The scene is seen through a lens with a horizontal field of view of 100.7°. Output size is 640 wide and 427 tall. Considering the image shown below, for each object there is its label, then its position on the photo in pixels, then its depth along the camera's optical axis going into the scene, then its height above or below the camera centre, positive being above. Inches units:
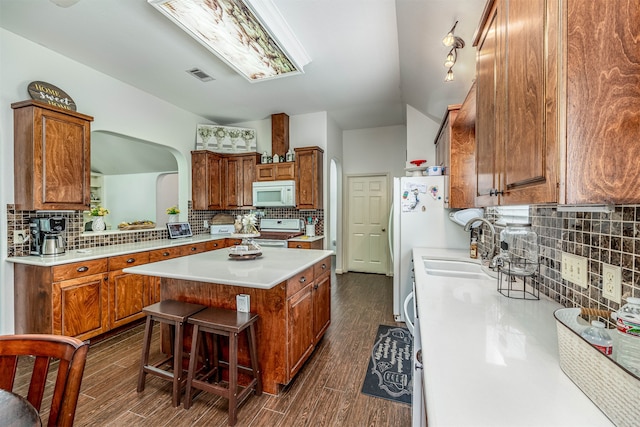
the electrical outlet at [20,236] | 98.8 -9.9
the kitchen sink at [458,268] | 73.8 -18.6
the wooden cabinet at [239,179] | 186.9 +22.3
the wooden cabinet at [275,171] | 176.4 +26.2
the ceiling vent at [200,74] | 126.3 +66.7
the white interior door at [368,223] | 212.2 -10.9
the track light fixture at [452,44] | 71.2 +47.2
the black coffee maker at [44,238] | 101.1 -10.6
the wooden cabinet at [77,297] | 91.0 -32.6
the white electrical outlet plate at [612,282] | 33.6 -9.5
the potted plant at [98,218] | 130.5 -4.1
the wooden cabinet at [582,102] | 24.1 +10.5
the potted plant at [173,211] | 176.9 -0.6
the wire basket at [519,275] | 53.4 -15.0
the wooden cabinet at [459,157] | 98.3 +20.4
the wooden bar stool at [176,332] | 69.3 -32.6
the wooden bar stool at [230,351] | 64.5 -36.1
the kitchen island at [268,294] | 71.9 -25.2
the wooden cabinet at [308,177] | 170.9 +21.2
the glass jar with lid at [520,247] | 55.8 -9.2
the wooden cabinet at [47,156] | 95.3 +20.3
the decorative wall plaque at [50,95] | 102.2 +46.4
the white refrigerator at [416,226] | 118.6 -7.4
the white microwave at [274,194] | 173.3 +10.9
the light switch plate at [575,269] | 40.5 -9.6
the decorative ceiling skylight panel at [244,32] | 80.6 +62.3
